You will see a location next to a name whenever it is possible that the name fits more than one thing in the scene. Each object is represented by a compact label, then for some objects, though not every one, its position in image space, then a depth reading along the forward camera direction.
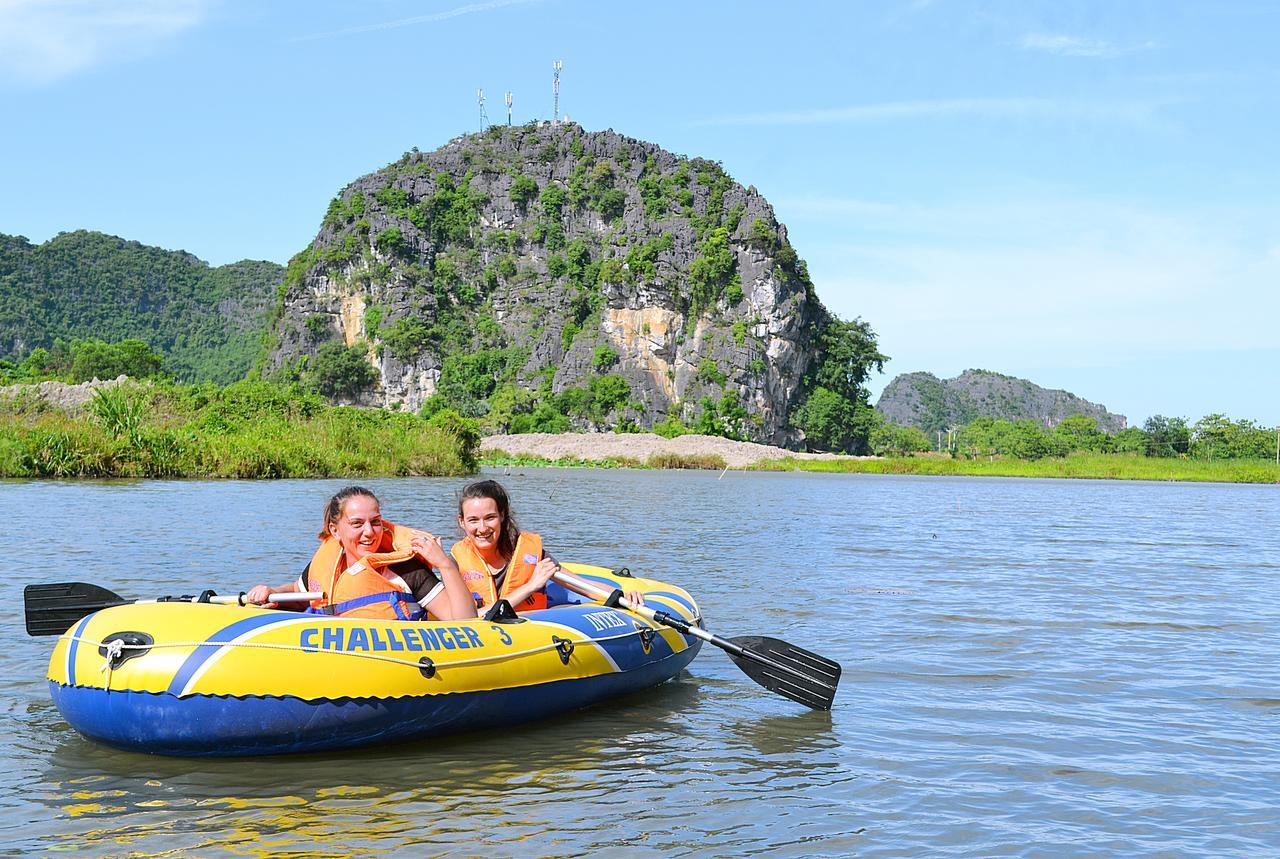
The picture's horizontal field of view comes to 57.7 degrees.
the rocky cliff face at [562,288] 95.56
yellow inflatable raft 5.62
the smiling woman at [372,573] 6.57
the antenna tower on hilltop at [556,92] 124.94
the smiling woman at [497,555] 7.11
